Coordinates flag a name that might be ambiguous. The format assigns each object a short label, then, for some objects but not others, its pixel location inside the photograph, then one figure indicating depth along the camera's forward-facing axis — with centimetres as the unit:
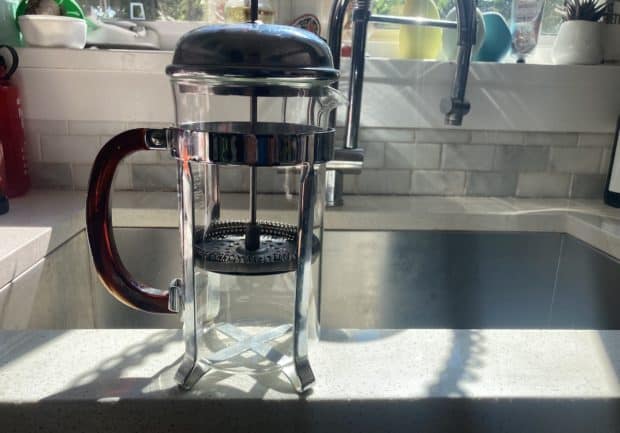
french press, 33
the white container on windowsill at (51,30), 91
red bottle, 89
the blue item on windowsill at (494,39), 106
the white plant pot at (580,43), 104
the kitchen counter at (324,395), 36
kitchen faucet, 77
